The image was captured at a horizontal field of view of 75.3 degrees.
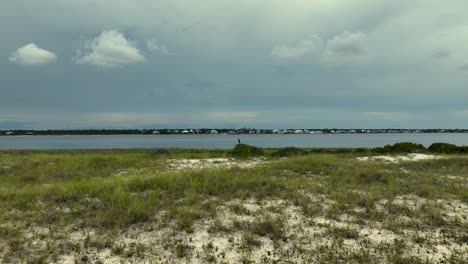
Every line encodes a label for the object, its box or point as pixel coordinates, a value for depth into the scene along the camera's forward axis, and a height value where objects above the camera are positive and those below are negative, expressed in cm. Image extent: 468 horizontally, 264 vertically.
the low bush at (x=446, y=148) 3462 -225
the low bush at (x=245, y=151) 3222 -241
